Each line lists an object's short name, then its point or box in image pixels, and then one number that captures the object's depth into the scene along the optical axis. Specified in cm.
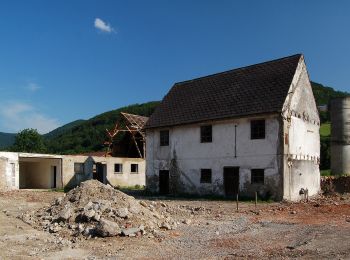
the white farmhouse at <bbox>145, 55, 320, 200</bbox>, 2252
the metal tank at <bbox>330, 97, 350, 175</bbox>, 3009
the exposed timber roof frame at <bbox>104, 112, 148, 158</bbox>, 4038
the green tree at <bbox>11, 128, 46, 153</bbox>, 5378
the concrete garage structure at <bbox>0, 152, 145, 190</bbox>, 3041
